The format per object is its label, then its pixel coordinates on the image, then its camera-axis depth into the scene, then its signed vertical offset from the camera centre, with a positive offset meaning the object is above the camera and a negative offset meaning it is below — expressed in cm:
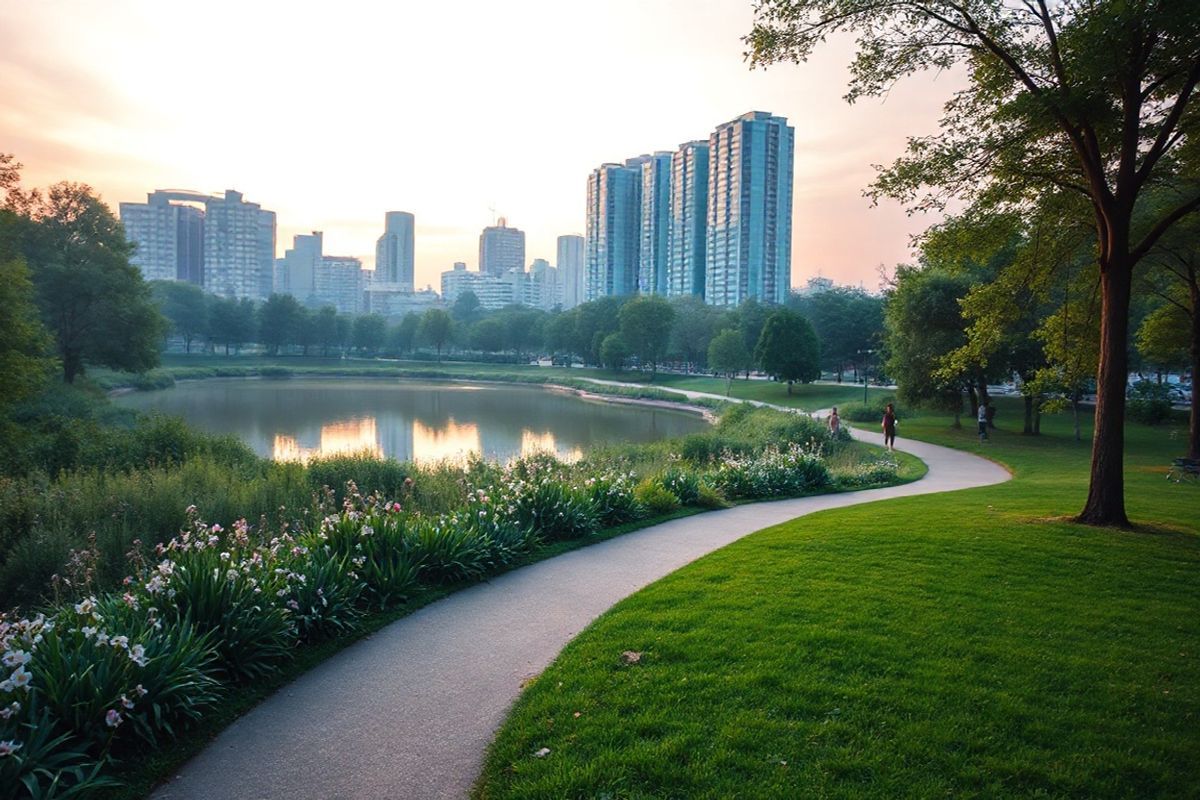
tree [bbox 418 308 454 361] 9700 +391
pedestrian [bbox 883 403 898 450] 2420 -174
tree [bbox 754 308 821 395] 5056 +122
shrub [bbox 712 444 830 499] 1473 -213
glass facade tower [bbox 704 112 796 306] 10762 +2279
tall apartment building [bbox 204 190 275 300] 18662 +2611
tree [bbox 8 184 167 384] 3800 +320
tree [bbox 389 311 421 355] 10531 +314
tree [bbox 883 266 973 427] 3087 +149
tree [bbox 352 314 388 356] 10081 +304
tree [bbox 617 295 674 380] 6931 +353
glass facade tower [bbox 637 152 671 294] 12850 +2389
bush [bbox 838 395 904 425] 3650 -197
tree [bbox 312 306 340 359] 9481 +350
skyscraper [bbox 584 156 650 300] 13675 +2476
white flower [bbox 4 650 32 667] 405 -162
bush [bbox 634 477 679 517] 1240 -217
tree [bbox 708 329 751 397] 6128 +112
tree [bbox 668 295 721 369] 7638 +334
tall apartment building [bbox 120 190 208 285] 17525 +2630
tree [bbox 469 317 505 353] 9731 +306
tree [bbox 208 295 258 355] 8944 +360
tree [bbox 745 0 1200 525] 909 +327
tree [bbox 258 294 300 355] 9112 +406
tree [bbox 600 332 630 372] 7075 +135
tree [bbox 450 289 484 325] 13838 +963
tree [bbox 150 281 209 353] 8750 +497
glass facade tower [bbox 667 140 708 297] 11806 +2296
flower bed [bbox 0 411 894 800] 415 -192
